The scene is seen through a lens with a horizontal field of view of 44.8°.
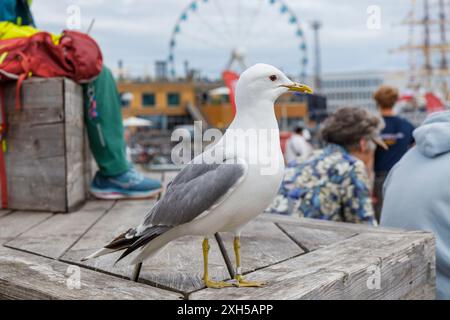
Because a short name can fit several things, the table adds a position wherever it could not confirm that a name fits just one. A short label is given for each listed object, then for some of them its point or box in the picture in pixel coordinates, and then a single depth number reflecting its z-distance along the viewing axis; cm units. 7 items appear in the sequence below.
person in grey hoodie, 180
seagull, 109
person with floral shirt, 250
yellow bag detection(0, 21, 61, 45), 254
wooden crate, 239
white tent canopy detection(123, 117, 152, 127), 2150
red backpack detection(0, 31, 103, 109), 238
